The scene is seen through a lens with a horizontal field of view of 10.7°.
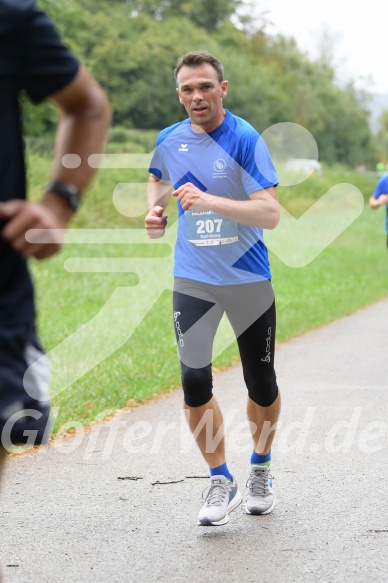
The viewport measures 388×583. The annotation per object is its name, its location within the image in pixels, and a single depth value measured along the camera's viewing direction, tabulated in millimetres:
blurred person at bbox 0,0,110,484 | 4611
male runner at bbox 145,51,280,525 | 9041
